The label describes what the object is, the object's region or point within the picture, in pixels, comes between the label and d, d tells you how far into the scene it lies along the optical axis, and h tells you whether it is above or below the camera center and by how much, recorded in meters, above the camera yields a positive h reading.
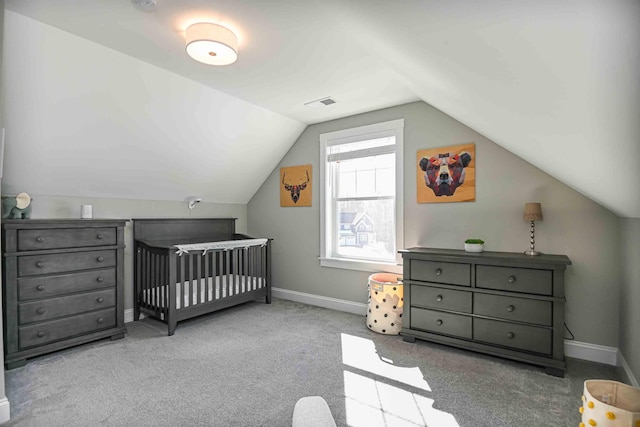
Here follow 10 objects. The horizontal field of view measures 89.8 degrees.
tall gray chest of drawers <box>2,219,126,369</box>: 2.45 -0.60
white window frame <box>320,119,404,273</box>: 3.54 +0.27
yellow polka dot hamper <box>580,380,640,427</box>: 1.26 -0.81
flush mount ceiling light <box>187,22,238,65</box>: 2.01 +1.09
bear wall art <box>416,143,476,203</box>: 3.13 +0.41
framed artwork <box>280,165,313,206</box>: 4.29 +0.39
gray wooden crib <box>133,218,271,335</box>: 3.27 -0.64
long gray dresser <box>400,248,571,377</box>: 2.39 -0.72
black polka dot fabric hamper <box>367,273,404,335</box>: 3.16 -0.93
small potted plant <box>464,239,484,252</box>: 2.89 -0.27
